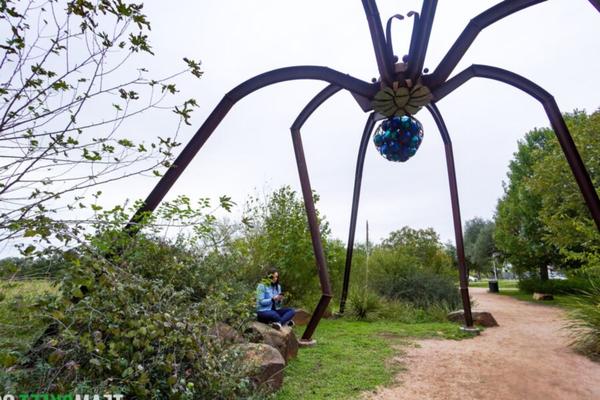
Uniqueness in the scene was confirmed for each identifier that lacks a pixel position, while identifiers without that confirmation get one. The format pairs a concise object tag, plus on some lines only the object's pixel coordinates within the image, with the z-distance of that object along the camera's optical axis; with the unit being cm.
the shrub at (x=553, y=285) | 1293
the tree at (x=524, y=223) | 1397
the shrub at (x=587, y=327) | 476
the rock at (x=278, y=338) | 392
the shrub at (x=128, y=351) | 179
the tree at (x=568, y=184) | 802
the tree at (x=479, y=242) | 2312
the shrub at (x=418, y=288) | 910
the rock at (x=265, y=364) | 295
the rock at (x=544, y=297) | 1266
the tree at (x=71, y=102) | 137
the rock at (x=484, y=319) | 696
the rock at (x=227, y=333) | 324
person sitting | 473
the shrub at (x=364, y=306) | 786
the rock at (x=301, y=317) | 711
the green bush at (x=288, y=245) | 818
